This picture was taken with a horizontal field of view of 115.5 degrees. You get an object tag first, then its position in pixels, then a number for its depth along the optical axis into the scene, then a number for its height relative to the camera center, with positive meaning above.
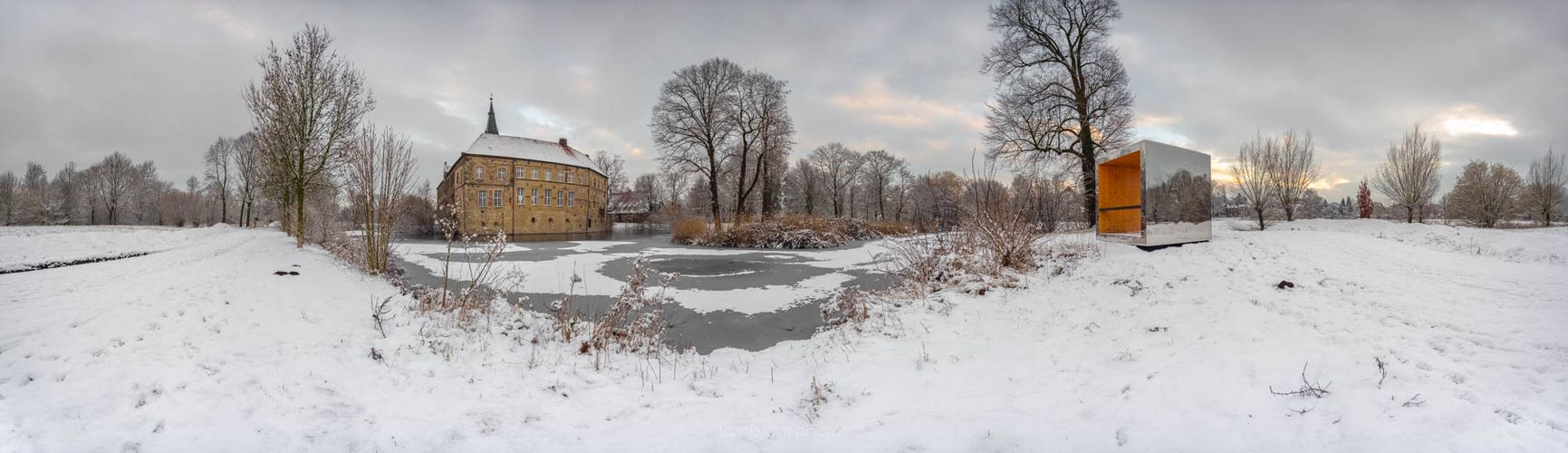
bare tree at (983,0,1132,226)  15.27 +4.33
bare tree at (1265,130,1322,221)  18.27 +1.95
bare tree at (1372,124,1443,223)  18.30 +1.82
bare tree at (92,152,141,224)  36.34 +3.70
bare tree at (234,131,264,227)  28.34 +3.38
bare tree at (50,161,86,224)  35.31 +2.90
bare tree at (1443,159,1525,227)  20.73 +1.21
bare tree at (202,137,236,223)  36.00 +4.87
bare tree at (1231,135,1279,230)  18.67 +1.81
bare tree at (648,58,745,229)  26.17 +6.16
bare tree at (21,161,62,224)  30.20 +2.17
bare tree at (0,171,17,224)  27.80 +1.89
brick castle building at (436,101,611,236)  41.81 +3.91
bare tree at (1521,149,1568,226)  19.94 +1.38
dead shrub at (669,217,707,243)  24.06 -0.12
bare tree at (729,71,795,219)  26.70 +5.68
